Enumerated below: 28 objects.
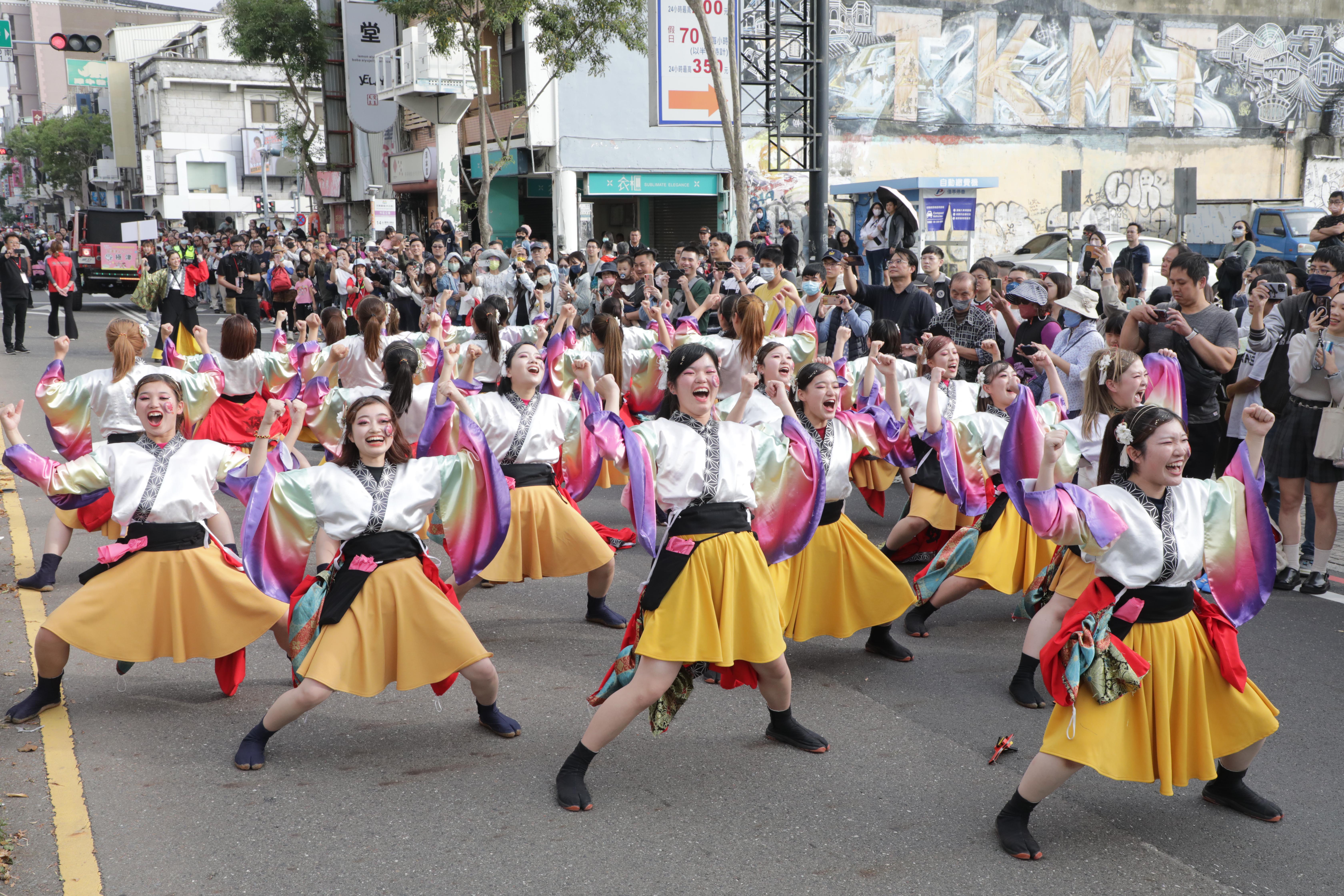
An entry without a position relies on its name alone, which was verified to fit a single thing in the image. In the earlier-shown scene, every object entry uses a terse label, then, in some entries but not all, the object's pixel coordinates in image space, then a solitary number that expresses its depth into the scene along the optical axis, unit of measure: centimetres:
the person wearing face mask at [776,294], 946
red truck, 2758
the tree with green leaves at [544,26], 2038
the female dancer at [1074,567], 486
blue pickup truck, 2020
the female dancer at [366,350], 836
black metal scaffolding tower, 1443
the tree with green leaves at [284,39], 3209
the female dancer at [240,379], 793
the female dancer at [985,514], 561
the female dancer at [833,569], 506
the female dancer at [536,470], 567
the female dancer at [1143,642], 356
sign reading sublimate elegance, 2667
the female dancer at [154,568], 461
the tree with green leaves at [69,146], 6694
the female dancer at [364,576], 419
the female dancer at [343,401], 667
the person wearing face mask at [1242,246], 1587
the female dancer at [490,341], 722
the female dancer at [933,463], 629
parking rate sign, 2111
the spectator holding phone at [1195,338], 656
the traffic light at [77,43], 2095
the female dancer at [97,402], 661
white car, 1930
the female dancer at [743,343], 772
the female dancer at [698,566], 401
